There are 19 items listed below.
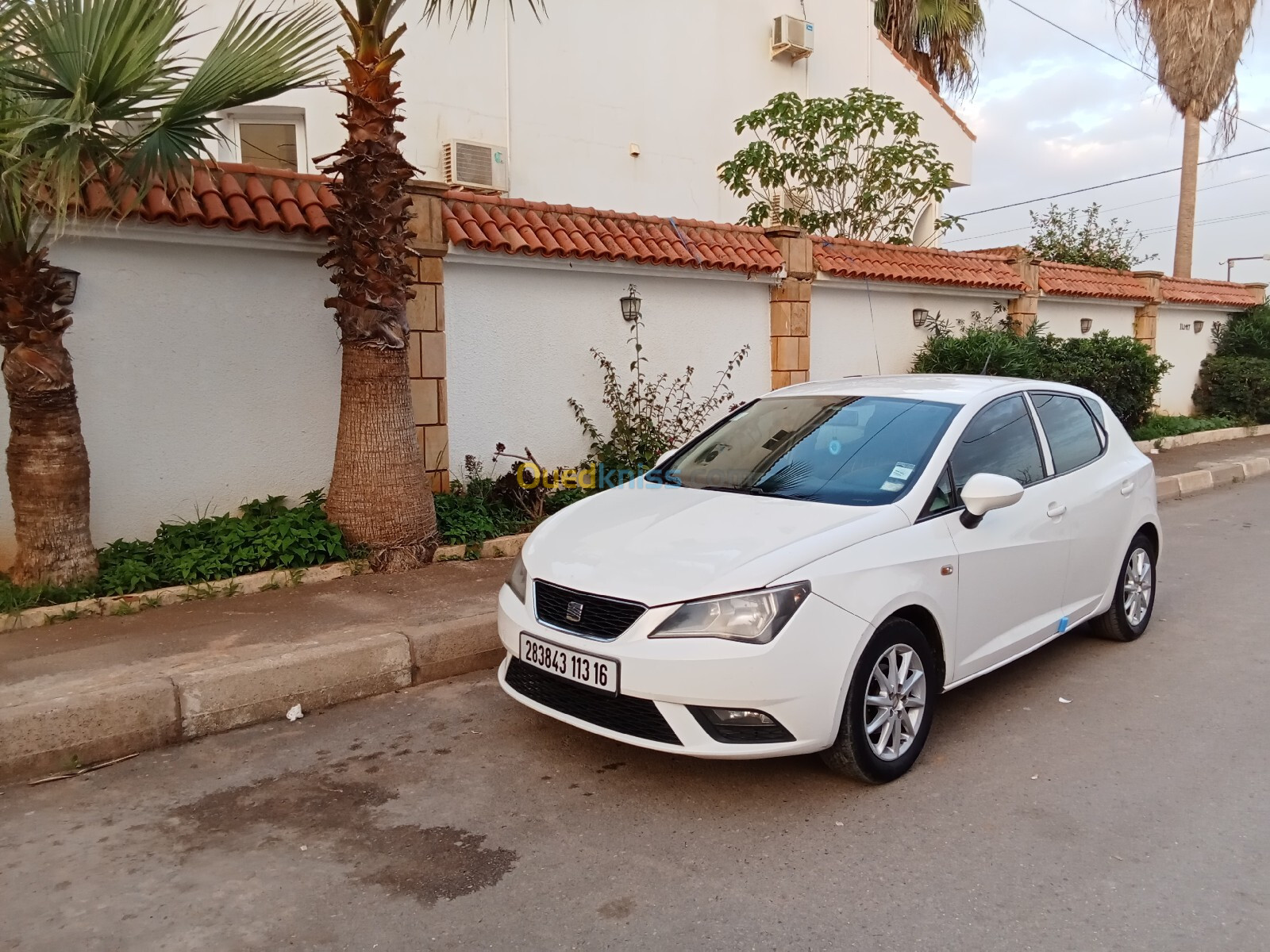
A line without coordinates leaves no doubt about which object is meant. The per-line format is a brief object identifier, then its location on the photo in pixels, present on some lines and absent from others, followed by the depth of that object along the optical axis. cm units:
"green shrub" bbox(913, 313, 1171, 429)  1155
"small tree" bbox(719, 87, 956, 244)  1173
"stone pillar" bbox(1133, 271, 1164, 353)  1605
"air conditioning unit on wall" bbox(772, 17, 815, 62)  1536
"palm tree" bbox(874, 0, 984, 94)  1977
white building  1166
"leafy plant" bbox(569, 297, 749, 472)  861
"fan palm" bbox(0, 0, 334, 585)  456
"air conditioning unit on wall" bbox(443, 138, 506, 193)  1173
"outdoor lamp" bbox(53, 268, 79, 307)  543
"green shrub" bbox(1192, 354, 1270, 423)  1680
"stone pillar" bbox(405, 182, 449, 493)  725
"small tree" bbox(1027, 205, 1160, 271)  1714
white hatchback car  334
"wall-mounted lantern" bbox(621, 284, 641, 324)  873
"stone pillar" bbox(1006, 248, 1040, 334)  1332
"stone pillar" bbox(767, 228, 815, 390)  1003
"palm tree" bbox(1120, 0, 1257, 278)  1934
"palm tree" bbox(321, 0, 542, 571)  610
